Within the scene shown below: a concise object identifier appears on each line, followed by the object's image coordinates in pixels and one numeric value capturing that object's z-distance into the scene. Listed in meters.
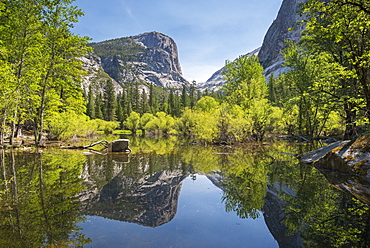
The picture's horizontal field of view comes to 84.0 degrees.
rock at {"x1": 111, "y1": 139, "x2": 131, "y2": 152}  16.19
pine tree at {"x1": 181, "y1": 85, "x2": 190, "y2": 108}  93.21
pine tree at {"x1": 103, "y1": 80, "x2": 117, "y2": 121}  85.28
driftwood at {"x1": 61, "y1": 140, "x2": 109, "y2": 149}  16.38
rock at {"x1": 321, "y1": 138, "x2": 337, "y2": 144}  20.51
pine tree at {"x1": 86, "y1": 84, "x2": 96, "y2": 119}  79.12
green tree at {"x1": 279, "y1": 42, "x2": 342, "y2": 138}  19.86
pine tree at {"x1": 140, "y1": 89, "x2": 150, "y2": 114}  91.70
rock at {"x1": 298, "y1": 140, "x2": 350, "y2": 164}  9.83
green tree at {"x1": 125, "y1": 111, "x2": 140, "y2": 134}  62.06
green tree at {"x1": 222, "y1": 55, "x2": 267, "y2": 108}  27.33
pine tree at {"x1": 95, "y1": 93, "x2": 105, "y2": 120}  79.81
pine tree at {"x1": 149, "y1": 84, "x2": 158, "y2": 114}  95.68
